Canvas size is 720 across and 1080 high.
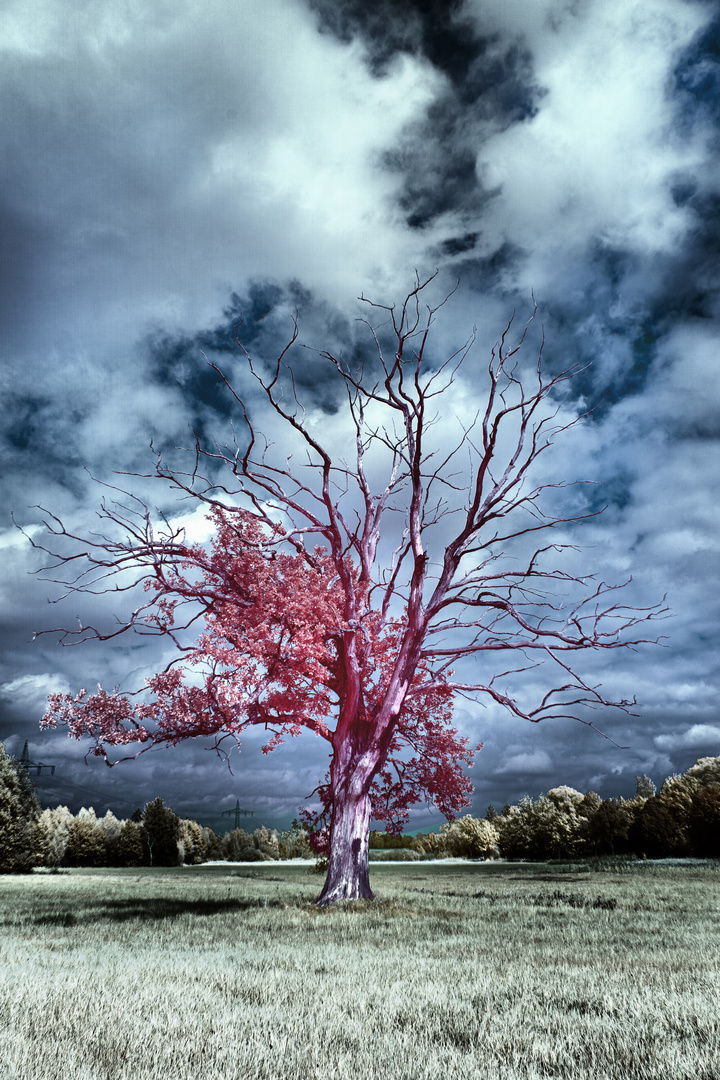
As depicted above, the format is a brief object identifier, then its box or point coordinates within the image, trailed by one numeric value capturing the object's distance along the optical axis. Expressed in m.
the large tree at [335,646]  13.89
